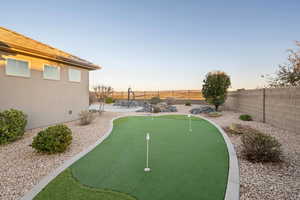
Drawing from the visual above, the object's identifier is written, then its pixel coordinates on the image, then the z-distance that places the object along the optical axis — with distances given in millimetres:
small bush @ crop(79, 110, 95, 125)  7266
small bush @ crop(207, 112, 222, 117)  9737
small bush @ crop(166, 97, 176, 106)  19172
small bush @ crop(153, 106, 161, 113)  12680
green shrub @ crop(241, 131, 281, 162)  3150
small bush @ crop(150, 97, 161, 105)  16978
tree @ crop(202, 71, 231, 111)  11118
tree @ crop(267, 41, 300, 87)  10100
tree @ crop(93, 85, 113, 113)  11773
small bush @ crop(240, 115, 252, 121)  7957
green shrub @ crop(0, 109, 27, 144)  4414
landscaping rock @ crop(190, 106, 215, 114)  12080
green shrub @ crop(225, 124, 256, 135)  5547
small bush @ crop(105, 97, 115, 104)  21069
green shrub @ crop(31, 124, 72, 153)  3604
